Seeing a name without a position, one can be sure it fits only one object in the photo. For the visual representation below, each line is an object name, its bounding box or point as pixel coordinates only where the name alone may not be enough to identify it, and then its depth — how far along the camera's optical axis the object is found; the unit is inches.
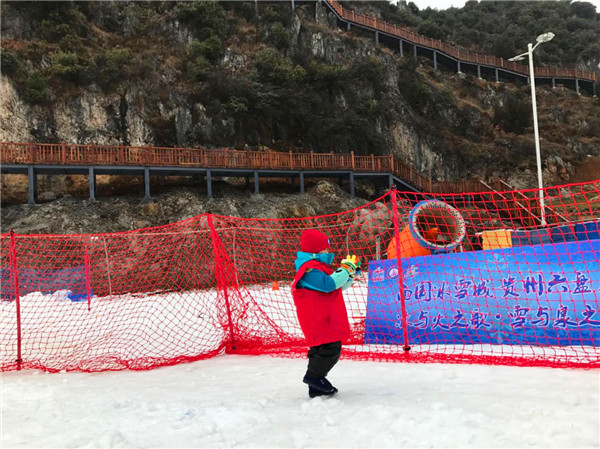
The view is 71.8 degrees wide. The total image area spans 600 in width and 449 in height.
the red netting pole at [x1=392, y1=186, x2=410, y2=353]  173.9
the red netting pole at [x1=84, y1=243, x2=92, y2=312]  367.4
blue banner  163.6
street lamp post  582.9
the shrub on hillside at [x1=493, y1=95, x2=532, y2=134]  1268.5
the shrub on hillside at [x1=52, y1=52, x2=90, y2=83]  827.4
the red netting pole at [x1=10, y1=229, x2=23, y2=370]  192.1
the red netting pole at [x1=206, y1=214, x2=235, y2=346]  199.5
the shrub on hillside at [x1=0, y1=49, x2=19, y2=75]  779.4
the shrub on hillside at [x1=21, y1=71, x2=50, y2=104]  786.2
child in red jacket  118.9
